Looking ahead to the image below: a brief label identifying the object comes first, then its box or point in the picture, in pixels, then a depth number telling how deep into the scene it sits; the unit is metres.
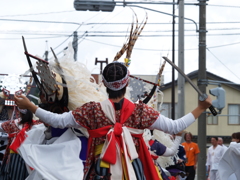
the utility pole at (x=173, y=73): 24.09
